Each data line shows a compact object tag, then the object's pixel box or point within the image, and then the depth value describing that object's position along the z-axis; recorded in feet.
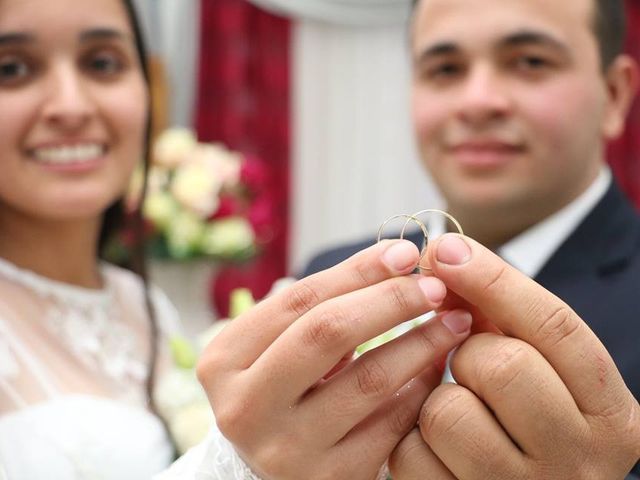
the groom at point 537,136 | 3.90
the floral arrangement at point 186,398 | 3.67
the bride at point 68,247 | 3.59
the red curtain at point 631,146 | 11.27
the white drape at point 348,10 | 11.22
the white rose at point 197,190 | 6.06
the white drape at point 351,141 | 12.03
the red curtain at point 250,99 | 11.21
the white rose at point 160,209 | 6.03
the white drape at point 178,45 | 10.96
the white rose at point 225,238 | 6.04
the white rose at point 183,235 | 5.90
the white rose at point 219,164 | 6.44
